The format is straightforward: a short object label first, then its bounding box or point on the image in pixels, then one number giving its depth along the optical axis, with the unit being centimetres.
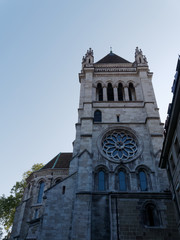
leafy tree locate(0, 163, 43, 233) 2777
